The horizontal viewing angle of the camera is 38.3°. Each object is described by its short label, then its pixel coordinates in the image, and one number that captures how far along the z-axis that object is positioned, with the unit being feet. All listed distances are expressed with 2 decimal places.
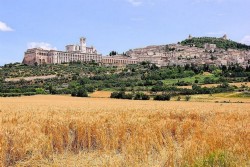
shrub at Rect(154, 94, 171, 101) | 249.14
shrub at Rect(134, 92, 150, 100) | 254.43
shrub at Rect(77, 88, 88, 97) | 285.64
